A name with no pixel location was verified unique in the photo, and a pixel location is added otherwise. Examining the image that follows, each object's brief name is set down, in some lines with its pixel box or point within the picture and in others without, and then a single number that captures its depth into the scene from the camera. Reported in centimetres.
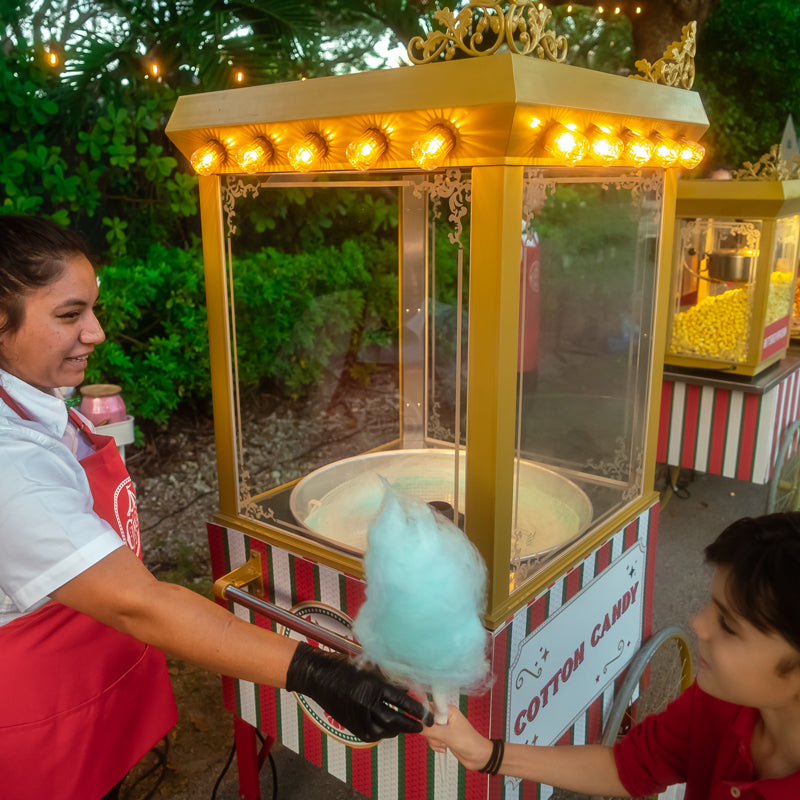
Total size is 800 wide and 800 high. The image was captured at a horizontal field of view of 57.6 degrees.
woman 114
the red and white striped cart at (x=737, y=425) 392
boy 103
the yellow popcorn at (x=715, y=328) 396
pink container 328
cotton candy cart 137
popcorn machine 375
